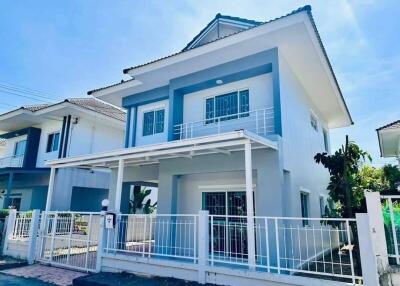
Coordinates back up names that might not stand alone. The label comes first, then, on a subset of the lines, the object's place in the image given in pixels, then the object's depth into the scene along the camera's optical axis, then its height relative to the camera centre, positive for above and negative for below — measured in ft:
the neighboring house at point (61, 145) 55.16 +13.49
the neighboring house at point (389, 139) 41.32 +11.99
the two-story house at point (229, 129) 28.04 +10.17
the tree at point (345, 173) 26.96 +3.72
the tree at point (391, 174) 43.55 +6.20
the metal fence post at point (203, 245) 22.35 -2.74
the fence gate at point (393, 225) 15.92 -0.87
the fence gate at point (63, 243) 31.19 -4.32
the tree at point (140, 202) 63.41 +1.68
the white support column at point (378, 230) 16.71 -1.03
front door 29.76 -0.31
